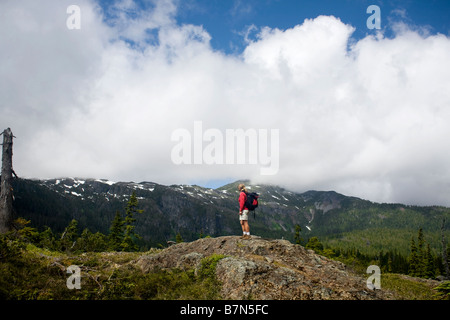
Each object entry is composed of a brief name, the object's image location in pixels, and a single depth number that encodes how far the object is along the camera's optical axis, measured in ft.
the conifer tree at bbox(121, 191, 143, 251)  124.09
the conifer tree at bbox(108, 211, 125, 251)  132.46
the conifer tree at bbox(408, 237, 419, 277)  201.61
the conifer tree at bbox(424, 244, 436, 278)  192.03
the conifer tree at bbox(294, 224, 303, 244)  193.37
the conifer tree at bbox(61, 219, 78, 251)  144.31
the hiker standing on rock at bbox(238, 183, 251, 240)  45.47
